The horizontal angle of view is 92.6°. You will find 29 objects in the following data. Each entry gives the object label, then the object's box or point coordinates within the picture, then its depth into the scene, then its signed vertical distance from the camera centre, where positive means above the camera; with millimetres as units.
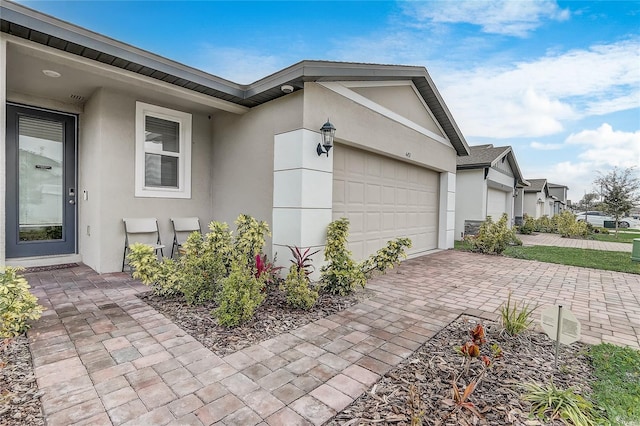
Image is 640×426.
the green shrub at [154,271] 3881 -937
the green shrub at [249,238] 4293 -534
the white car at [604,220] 28181 -1100
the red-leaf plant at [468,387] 1911 -1207
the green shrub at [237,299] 3111 -1030
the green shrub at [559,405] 1867 -1267
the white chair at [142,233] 5250 -617
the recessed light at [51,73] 4219 +1716
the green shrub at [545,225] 18531 -1079
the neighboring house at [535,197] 23141 +802
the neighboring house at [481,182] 12750 +1061
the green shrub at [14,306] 2621 -988
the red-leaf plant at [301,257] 4250 -823
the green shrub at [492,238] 8820 -906
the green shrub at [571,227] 15252 -924
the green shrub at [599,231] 18106 -1309
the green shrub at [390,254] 4613 -764
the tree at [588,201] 34862 +941
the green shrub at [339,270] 4371 -976
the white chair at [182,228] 5859 -565
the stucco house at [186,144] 4520 +1012
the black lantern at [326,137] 4699 +1019
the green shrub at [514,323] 3082 -1183
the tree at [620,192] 16156 +986
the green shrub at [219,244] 3909 -572
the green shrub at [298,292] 3679 -1100
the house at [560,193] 35612 +1827
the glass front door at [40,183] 5074 +225
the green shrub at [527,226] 16219 -1037
